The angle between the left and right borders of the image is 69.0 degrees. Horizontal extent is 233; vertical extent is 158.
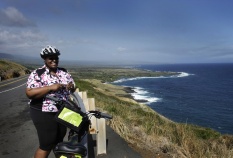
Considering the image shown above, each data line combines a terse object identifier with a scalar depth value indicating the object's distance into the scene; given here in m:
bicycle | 1.88
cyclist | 2.32
